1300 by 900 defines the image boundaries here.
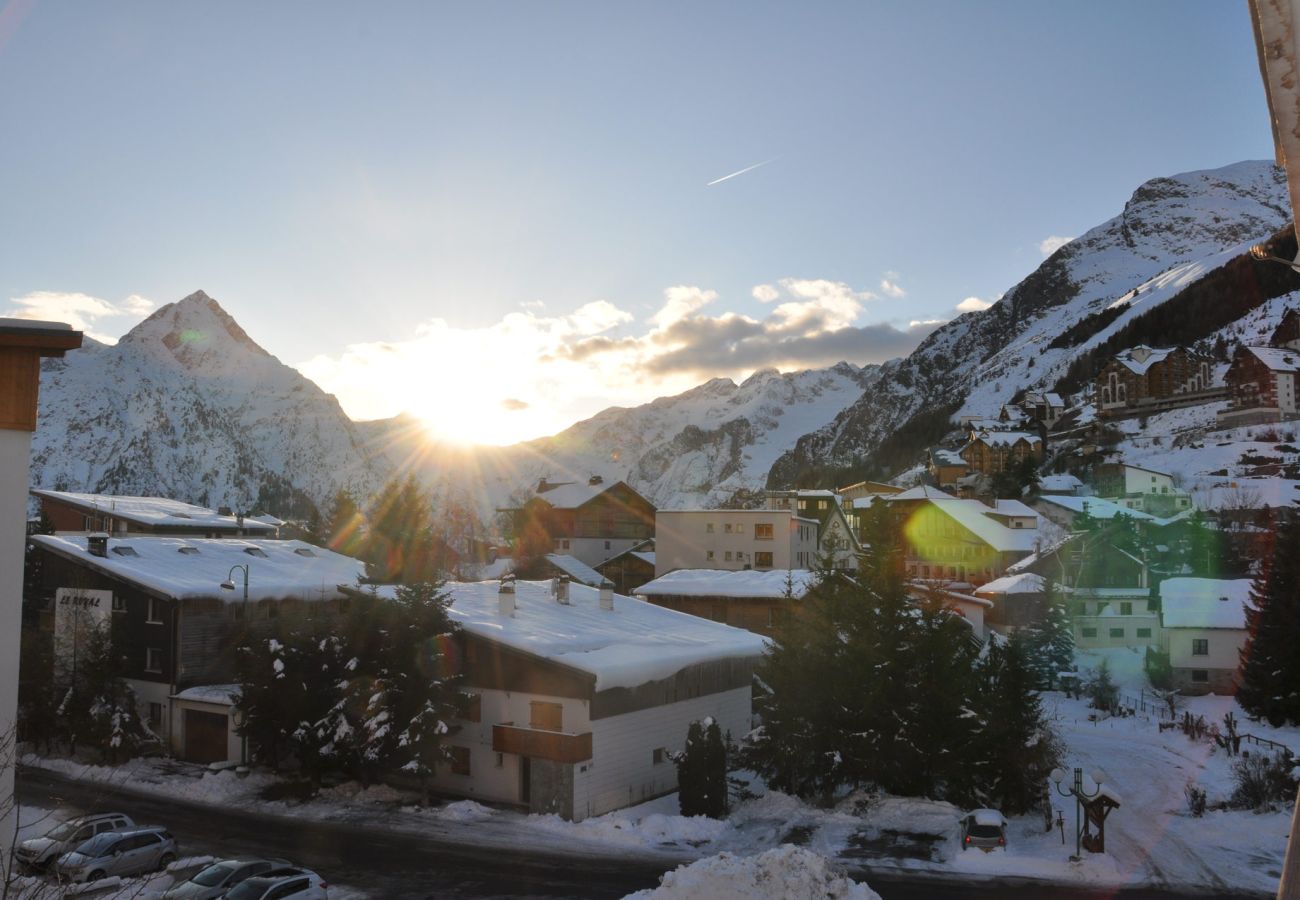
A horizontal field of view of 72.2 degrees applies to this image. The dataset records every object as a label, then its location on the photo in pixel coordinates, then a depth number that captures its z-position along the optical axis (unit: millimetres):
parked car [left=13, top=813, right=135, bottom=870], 19656
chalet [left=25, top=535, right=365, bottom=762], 33969
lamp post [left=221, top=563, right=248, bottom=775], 31048
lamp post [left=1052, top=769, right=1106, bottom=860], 22438
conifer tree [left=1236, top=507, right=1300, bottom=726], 37469
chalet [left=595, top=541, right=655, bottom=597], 85812
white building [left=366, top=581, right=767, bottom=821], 26453
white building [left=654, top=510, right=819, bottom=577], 76938
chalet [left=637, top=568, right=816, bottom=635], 49844
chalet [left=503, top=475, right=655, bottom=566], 97750
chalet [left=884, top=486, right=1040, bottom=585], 78062
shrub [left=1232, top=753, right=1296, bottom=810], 25922
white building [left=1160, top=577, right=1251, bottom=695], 44969
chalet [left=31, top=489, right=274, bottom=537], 57097
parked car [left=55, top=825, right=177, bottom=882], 20266
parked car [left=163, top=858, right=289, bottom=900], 18656
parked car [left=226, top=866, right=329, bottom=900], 18406
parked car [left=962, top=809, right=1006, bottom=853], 23156
